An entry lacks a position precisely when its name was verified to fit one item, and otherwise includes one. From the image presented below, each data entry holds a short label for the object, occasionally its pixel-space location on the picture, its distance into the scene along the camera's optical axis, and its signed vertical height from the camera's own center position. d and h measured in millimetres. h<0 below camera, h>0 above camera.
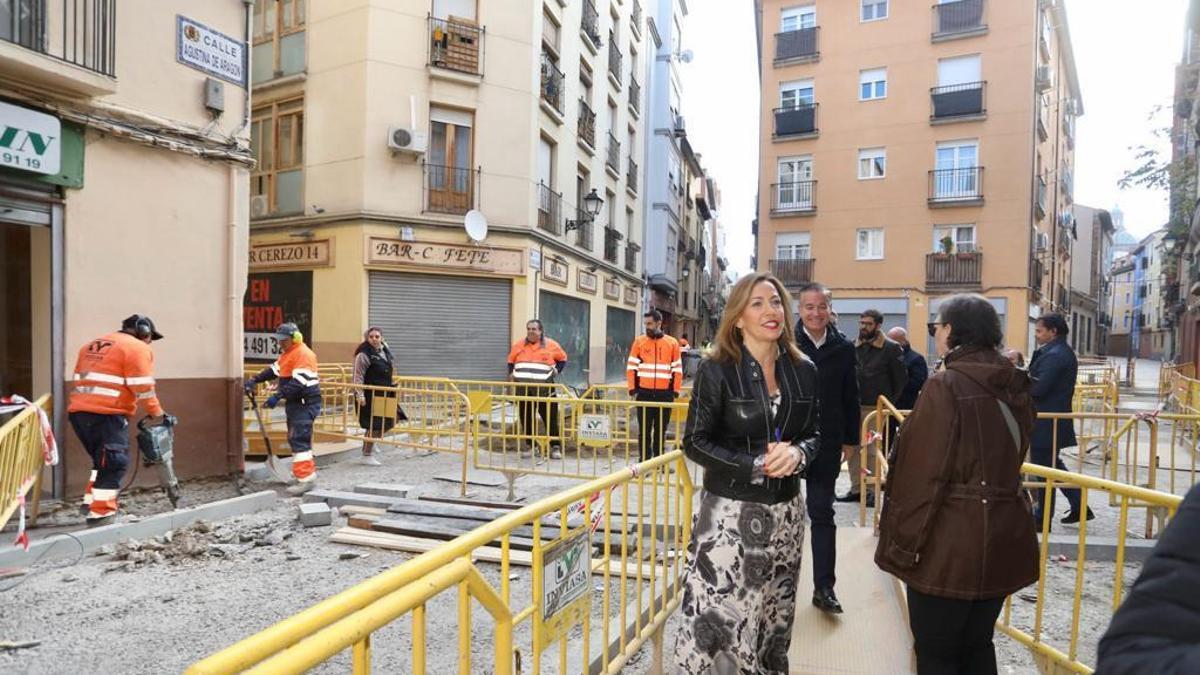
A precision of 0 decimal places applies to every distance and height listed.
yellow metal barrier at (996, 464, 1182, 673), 2553 -897
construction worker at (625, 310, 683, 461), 8398 -466
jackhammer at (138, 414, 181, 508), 6102 -1182
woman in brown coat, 2248 -612
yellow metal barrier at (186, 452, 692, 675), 1277 -742
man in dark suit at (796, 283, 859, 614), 3596 -445
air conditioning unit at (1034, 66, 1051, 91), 24203 +9379
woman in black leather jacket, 2562 -616
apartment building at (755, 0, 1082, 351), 23438 +6831
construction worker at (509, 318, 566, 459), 9727 -506
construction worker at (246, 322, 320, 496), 7488 -834
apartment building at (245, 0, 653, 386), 15383 +3586
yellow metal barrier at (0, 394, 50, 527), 4777 -1079
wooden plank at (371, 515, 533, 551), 5414 -1679
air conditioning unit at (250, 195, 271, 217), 16953 +2955
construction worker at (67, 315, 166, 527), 5734 -735
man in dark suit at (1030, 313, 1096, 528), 5727 -470
